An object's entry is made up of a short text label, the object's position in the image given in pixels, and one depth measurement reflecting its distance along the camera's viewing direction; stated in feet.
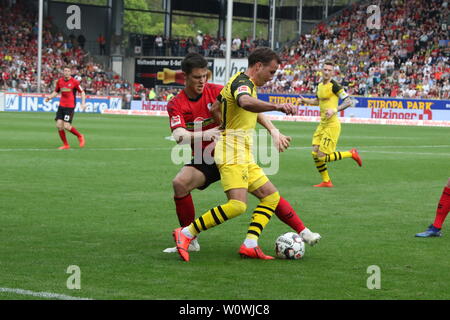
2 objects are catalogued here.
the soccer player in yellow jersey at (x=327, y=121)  49.52
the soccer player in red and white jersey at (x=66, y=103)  72.13
